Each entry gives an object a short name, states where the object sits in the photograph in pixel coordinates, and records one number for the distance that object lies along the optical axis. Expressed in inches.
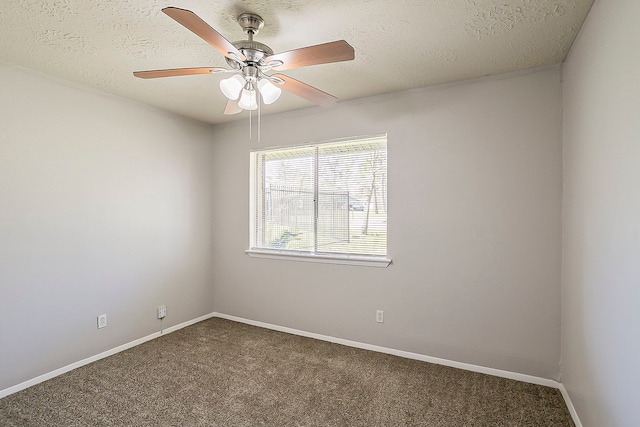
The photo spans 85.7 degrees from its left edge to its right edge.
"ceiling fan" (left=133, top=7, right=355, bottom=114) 61.1
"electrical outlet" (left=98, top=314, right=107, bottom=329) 122.1
